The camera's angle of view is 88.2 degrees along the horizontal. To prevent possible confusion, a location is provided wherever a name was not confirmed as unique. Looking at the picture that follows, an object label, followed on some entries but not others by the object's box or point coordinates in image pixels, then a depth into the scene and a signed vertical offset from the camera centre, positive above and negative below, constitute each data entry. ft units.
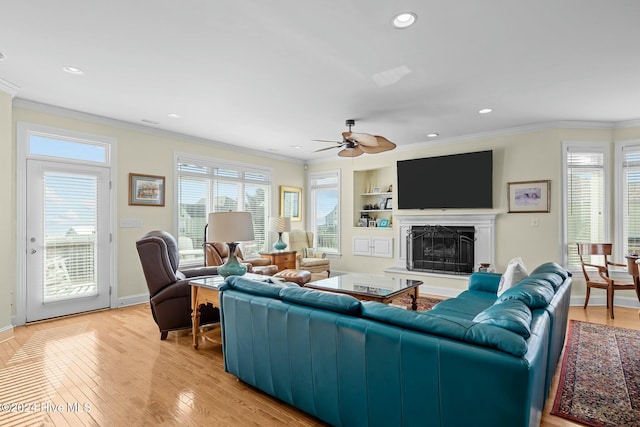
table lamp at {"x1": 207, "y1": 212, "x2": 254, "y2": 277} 9.89 -0.42
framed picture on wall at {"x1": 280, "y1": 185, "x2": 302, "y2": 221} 23.82 +0.88
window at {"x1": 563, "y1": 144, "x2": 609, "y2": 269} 15.90 +0.99
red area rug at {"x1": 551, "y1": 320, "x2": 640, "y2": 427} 7.02 -4.23
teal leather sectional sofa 4.43 -2.31
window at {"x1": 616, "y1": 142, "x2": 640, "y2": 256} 15.47 +0.69
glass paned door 13.19 -1.05
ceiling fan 12.89 +2.86
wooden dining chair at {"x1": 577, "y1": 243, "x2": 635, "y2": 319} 13.71 -2.62
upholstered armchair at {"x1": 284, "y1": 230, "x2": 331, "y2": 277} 20.98 -2.66
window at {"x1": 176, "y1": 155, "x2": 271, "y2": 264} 18.04 +1.08
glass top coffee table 11.23 -2.73
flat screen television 17.47 +1.84
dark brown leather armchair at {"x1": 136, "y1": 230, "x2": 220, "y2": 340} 10.96 -2.49
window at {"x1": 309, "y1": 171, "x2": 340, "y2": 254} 24.02 +0.38
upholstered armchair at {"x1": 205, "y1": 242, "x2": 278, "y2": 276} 16.92 -2.34
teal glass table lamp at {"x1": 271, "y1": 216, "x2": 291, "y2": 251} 21.26 -0.78
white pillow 9.14 -1.69
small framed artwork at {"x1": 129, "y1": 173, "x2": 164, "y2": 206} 15.93 +1.21
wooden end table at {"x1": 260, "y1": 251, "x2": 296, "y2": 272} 20.52 -2.81
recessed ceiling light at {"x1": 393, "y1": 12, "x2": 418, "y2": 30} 7.45 +4.51
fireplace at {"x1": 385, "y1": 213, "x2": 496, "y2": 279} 17.44 -0.97
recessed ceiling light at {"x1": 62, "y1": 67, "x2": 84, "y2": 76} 10.23 +4.52
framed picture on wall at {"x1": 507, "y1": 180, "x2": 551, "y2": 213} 16.02 +0.93
